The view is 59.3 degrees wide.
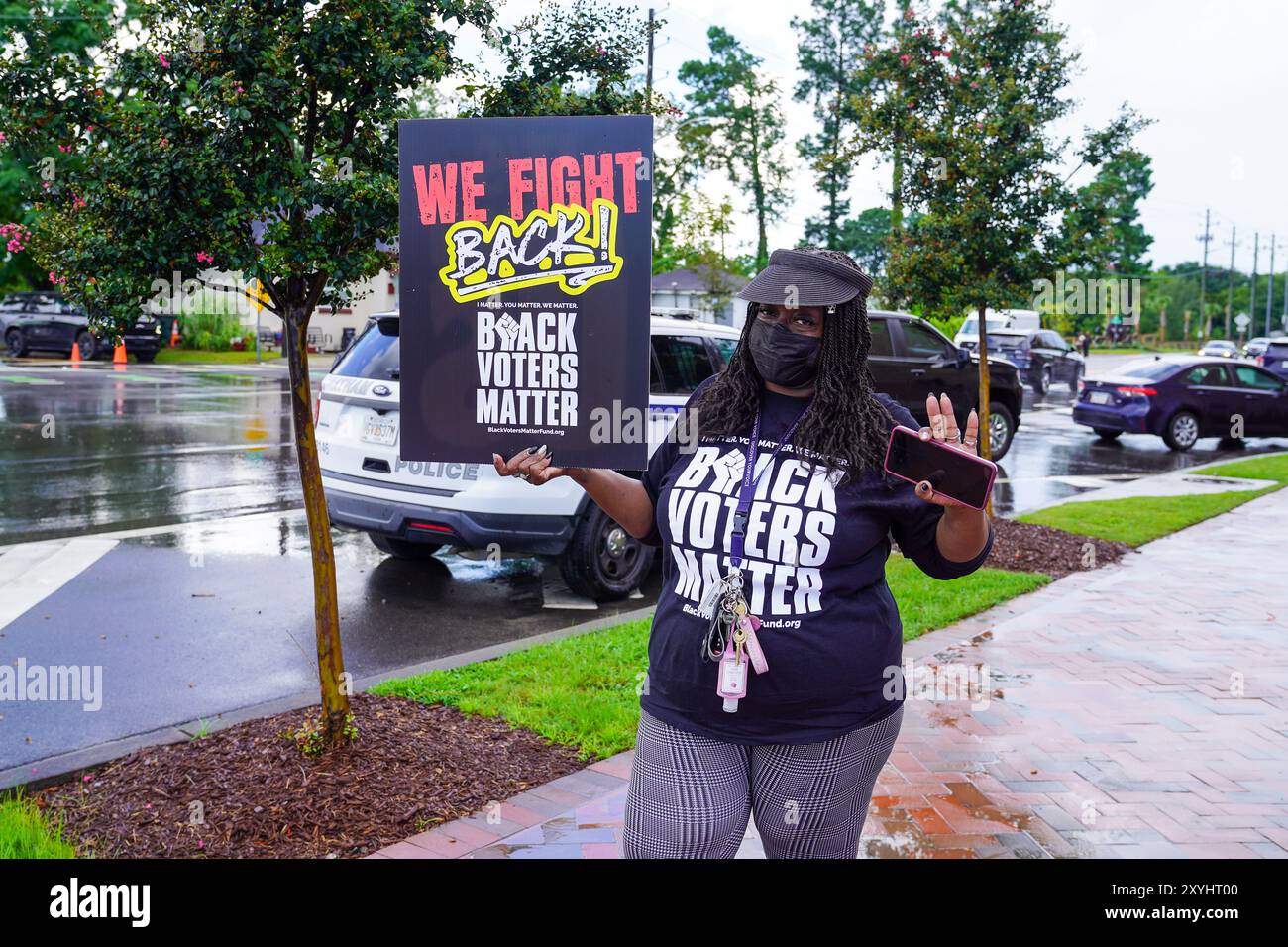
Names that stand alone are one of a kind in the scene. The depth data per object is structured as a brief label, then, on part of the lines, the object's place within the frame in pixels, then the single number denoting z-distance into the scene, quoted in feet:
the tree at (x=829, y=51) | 159.63
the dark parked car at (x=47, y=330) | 94.48
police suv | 22.88
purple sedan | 59.21
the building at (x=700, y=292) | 101.76
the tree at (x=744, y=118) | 135.74
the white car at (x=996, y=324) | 97.50
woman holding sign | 7.88
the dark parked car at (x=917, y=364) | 46.06
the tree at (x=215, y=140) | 12.50
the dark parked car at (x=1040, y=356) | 97.55
